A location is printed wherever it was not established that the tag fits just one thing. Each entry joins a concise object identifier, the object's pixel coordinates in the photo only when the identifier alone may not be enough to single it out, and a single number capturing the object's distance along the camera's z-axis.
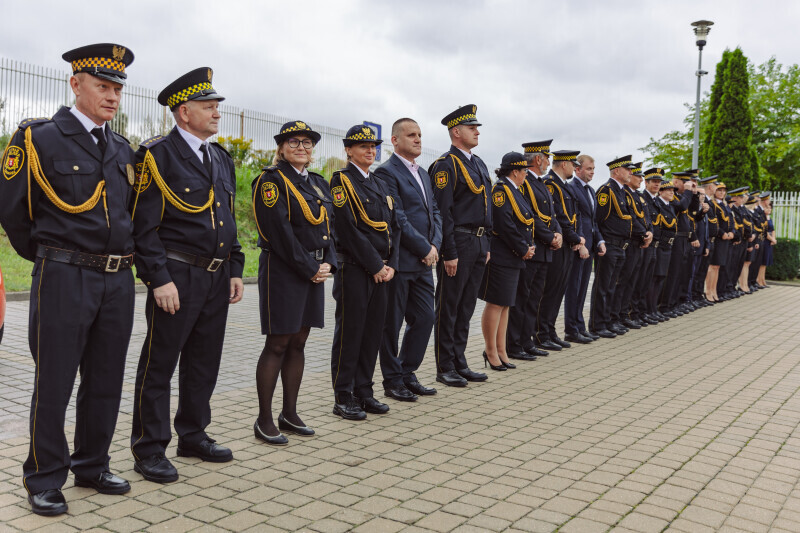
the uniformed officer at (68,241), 3.67
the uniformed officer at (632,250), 10.72
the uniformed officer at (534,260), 8.34
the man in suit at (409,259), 6.22
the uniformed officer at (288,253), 4.97
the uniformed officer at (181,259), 4.18
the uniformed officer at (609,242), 10.34
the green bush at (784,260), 21.45
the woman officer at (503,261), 7.70
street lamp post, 20.64
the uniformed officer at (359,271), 5.69
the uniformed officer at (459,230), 6.93
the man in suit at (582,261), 9.80
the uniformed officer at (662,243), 11.89
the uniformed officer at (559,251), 8.95
